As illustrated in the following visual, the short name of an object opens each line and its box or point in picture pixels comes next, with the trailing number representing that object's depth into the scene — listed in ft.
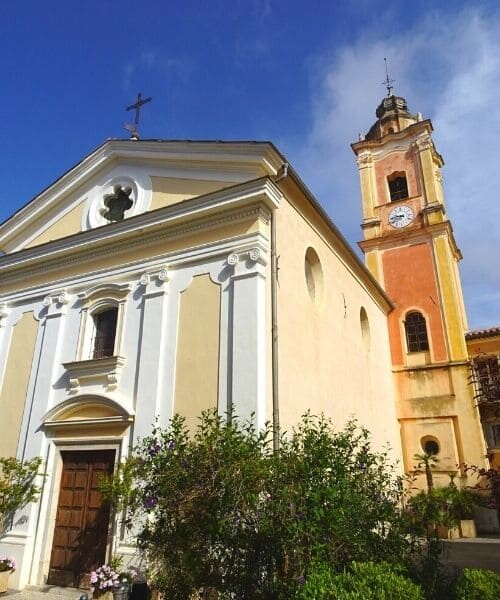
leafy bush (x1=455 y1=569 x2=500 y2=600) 14.34
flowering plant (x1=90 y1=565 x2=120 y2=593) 24.23
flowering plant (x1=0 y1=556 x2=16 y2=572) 29.00
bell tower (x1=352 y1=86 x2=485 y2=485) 52.90
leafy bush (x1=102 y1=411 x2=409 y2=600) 17.39
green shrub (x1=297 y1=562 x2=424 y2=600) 14.01
